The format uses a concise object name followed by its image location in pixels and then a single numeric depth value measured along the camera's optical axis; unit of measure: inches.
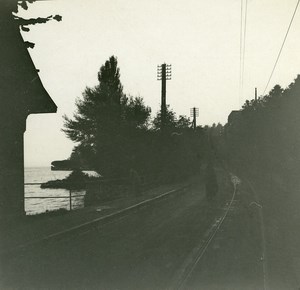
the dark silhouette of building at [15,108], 333.7
